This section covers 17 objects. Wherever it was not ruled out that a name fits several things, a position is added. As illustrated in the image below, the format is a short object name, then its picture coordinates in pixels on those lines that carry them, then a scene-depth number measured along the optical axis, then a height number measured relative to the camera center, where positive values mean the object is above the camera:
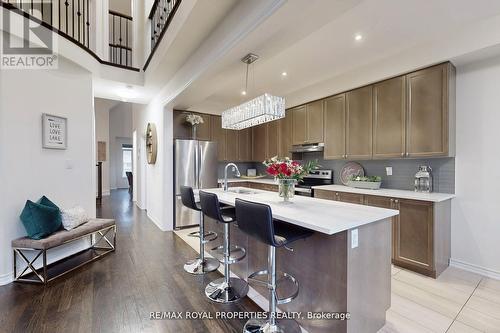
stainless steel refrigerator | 4.64 -0.12
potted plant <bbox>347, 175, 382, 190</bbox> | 3.48 -0.28
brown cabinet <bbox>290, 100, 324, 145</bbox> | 4.30 +0.76
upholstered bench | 2.53 -1.05
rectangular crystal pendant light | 2.54 +0.59
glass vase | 2.32 -0.25
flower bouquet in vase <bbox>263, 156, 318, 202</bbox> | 2.25 -0.08
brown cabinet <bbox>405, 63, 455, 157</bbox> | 2.75 +0.63
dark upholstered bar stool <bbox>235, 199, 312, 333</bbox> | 1.56 -0.50
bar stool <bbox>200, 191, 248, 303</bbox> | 2.21 -1.20
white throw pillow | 2.92 -0.68
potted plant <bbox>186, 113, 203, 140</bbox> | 4.90 +0.90
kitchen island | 1.56 -0.74
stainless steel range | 4.18 -0.34
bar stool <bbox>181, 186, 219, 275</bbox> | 2.70 -1.23
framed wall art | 2.89 +0.39
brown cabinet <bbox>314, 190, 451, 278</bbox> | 2.65 -0.82
